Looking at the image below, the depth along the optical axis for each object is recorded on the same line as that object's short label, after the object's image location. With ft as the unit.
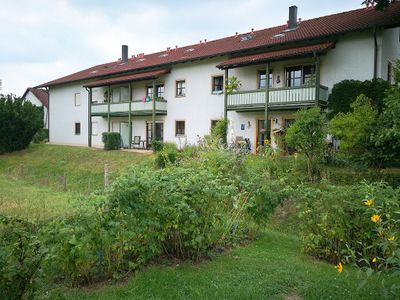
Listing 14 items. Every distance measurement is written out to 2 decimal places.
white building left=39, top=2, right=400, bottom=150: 52.60
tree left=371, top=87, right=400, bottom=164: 28.66
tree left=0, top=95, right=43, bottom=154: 85.71
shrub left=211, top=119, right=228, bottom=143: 62.13
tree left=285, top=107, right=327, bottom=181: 36.65
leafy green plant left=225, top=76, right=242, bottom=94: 63.82
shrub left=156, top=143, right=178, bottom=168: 51.19
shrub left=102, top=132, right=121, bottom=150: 79.15
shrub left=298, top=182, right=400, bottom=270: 14.97
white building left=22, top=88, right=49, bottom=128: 128.65
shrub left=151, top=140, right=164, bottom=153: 67.52
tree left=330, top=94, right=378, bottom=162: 34.06
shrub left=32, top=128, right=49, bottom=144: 103.50
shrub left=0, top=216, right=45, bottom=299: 8.89
